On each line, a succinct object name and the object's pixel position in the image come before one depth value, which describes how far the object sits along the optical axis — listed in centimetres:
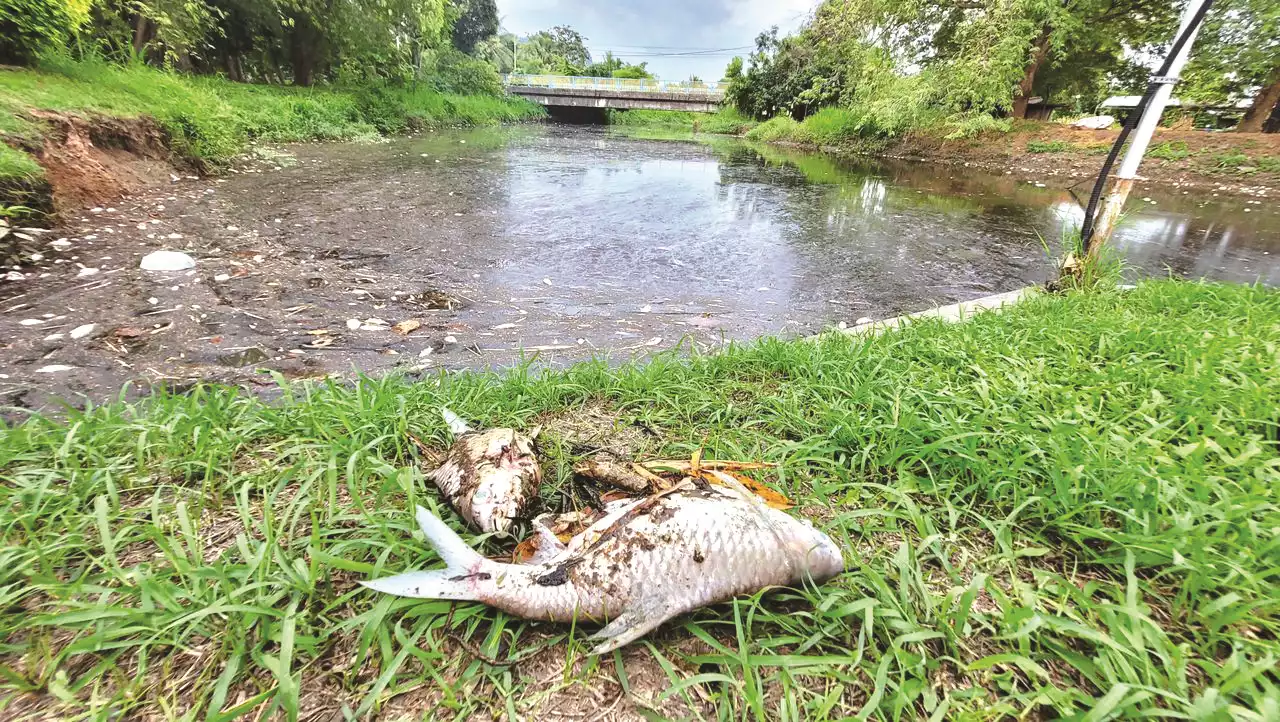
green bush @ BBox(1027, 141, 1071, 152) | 1358
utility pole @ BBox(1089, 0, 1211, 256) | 333
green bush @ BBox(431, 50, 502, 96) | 2986
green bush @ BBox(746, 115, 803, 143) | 2356
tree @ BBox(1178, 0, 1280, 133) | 1198
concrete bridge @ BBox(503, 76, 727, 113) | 3544
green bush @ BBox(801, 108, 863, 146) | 1992
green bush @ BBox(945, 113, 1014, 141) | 1446
